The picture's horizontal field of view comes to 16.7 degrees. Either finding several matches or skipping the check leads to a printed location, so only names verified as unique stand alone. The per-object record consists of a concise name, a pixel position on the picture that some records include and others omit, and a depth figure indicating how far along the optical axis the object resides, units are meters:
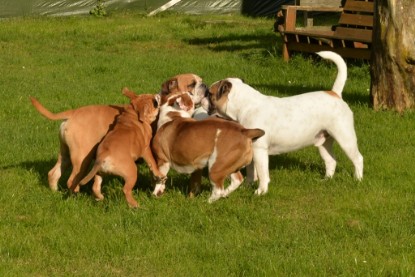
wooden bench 25.85
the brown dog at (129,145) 12.61
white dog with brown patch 13.77
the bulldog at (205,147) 12.83
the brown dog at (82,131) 13.48
